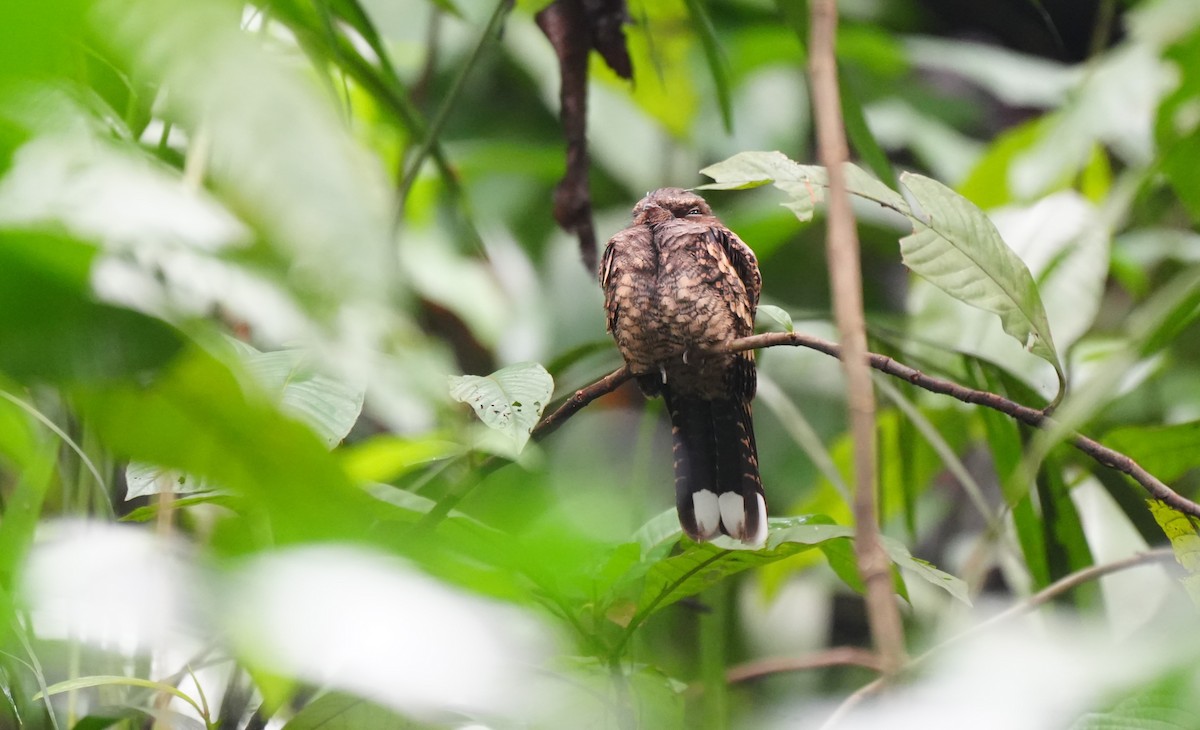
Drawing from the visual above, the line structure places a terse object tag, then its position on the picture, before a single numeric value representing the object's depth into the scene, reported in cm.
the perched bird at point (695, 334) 824
